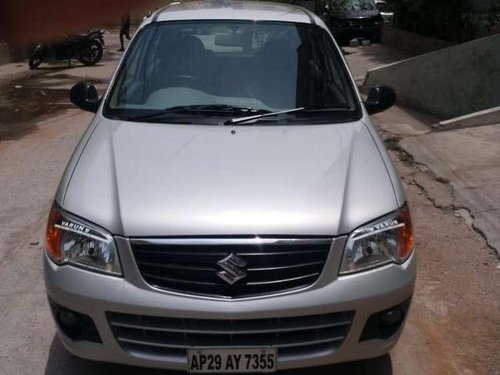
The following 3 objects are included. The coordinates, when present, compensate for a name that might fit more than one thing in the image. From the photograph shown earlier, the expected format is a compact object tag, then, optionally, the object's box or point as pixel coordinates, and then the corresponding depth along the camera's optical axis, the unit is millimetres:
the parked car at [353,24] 20141
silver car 2744
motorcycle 14914
